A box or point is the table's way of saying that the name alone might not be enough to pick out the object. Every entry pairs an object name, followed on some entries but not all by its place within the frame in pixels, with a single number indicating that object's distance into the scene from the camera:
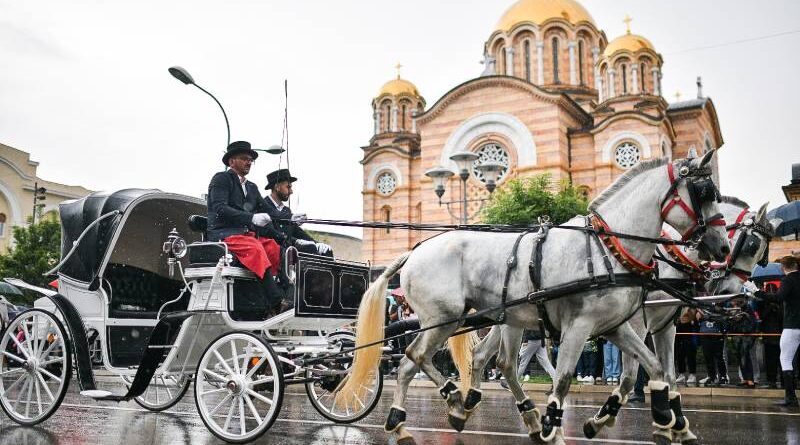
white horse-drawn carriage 6.11
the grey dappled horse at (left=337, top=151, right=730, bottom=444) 5.10
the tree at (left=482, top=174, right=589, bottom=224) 29.50
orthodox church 36.09
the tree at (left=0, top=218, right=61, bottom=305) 30.09
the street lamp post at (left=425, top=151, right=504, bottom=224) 19.45
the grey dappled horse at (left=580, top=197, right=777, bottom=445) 6.41
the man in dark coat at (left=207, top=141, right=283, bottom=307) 6.26
